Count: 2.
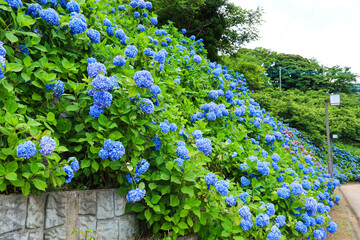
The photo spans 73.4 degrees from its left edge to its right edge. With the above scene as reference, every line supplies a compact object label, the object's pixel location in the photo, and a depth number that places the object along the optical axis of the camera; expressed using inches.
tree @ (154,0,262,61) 319.3
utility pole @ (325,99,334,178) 326.2
